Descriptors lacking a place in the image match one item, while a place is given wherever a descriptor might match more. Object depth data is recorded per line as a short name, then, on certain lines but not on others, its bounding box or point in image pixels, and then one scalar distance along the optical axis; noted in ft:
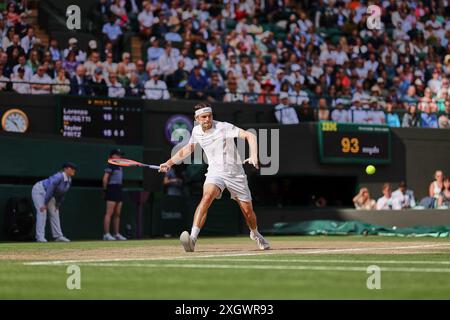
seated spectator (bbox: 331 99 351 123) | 91.71
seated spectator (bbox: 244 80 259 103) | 91.04
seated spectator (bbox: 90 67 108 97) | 81.25
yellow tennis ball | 87.76
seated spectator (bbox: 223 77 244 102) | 89.81
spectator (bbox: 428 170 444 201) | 83.51
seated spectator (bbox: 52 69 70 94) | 80.41
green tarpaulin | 75.20
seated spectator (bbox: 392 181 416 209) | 84.48
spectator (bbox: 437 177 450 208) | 82.99
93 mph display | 90.02
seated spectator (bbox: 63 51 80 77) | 82.23
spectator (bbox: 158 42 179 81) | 87.92
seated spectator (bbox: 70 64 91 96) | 80.69
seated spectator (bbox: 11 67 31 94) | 79.30
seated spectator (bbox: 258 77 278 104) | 91.58
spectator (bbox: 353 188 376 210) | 85.76
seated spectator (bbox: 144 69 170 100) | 85.76
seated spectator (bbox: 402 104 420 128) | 94.85
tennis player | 47.26
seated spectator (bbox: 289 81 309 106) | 93.18
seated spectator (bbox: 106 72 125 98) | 82.58
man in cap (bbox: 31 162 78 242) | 69.10
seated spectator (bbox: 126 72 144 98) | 83.90
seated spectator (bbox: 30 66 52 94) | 79.56
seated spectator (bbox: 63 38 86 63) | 83.65
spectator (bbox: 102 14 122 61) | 88.99
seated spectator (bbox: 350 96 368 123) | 91.97
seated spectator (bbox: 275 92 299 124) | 89.71
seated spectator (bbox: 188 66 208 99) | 88.07
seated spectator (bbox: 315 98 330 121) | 91.30
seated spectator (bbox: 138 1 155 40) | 91.86
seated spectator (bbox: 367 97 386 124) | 93.30
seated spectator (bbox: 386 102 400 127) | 94.12
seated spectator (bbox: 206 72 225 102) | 89.15
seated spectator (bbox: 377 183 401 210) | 84.58
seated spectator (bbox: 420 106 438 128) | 95.81
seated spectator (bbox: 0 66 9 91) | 78.70
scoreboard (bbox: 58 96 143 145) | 79.97
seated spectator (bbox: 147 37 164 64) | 88.94
